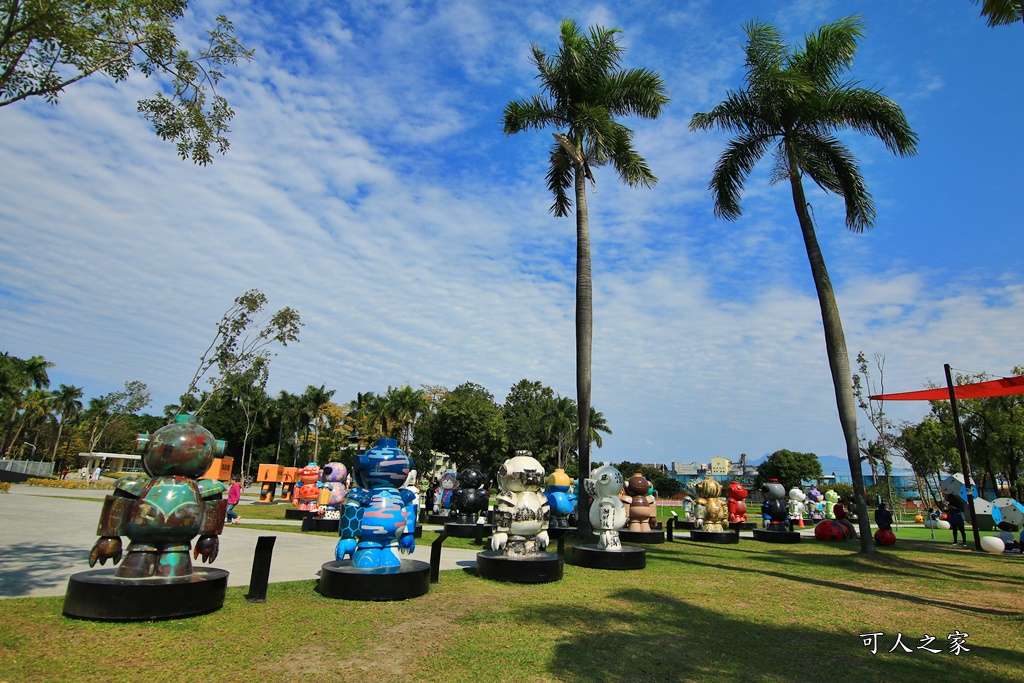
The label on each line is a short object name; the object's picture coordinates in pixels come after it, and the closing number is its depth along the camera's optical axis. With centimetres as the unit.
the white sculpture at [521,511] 930
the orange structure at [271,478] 2882
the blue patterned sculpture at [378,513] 751
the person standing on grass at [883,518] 1680
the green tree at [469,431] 4050
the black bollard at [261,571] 673
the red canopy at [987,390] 1579
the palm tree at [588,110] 1473
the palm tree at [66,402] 5075
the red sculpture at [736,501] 1958
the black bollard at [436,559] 852
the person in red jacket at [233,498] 1645
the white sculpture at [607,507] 1101
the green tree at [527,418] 4388
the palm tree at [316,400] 4894
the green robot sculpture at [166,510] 592
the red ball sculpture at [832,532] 1706
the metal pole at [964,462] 1533
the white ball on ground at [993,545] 1460
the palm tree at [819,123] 1343
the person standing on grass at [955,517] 1712
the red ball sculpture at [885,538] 1581
